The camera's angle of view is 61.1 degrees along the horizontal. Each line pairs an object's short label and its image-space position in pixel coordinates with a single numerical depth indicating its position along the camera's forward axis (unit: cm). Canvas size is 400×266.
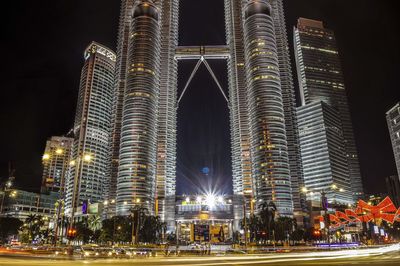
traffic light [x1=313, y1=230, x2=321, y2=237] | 4961
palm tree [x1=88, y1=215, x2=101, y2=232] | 16285
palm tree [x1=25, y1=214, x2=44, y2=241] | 14280
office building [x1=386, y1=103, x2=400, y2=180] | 19192
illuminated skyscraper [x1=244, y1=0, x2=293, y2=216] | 19038
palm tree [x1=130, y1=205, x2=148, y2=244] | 13844
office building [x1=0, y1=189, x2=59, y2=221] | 19322
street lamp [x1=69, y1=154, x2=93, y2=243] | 3656
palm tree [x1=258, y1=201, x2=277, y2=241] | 11525
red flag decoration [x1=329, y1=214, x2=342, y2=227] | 9212
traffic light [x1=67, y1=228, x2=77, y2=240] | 3462
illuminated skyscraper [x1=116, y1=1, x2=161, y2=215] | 19662
